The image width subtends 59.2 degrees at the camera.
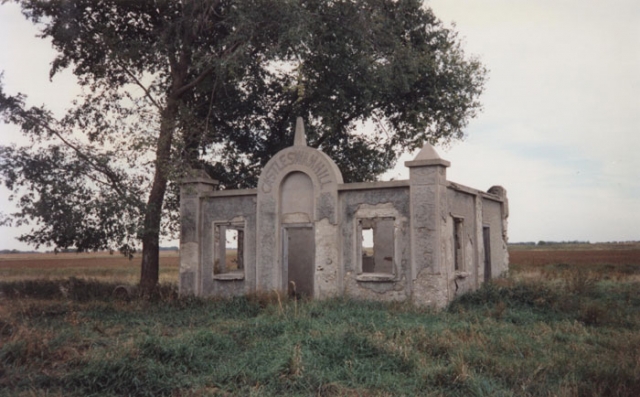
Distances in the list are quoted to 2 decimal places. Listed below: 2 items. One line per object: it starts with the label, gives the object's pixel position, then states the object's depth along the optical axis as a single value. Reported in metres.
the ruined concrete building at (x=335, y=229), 14.26
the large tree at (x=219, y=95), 17.11
